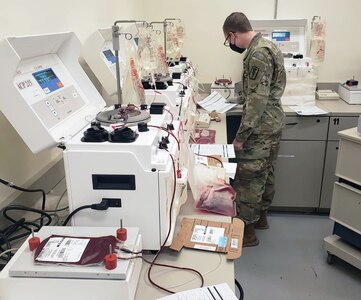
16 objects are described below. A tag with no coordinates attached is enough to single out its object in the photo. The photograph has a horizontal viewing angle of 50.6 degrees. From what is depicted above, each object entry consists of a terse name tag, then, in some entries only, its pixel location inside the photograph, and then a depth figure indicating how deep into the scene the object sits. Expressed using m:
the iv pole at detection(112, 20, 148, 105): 1.39
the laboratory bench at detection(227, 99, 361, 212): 2.97
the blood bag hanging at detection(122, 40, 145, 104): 1.58
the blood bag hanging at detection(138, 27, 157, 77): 1.86
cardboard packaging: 1.27
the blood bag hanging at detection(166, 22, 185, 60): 2.86
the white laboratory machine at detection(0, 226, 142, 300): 0.94
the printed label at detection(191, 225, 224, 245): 1.32
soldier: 2.31
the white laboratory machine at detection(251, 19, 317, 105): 3.08
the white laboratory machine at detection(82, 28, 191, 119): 1.82
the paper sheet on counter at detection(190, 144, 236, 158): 2.07
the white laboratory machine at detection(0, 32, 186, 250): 1.12
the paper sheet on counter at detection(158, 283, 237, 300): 1.03
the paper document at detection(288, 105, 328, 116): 2.91
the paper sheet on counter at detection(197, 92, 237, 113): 2.98
